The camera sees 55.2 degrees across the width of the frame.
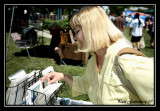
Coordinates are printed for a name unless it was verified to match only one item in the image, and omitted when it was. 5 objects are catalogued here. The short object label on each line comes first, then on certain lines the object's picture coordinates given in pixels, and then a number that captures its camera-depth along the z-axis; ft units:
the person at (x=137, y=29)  22.99
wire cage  4.24
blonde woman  3.45
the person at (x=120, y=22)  26.86
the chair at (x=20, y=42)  20.46
